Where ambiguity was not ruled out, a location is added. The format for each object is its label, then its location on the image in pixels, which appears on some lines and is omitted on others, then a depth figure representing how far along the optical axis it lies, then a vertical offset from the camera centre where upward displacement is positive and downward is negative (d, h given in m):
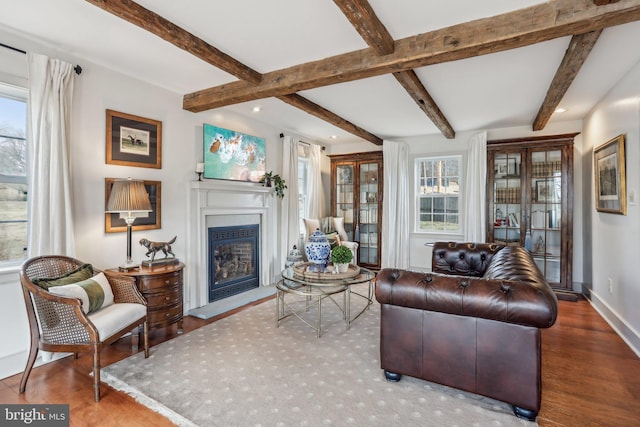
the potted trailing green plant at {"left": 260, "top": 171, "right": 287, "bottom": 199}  4.89 +0.49
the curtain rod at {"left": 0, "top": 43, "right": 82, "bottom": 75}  2.39 +1.23
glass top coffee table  3.16 -0.72
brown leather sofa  1.84 -0.71
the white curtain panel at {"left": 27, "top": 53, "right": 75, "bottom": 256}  2.50 +0.44
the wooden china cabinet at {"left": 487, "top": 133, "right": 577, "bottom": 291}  4.59 +0.22
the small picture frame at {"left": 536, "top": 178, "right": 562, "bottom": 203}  4.69 +0.34
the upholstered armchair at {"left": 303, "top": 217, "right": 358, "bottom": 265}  5.61 -0.29
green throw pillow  2.27 -0.48
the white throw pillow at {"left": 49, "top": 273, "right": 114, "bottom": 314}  2.23 -0.57
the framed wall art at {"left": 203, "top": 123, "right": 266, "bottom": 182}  4.05 +0.79
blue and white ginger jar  3.63 -0.43
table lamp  2.82 +0.12
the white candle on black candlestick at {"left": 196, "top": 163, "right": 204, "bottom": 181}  3.85 +0.54
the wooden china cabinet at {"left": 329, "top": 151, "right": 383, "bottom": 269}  6.19 +0.29
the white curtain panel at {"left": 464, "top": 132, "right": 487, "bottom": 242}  5.07 +0.38
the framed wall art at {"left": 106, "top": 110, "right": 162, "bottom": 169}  3.05 +0.72
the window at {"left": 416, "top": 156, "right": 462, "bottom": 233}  5.63 +0.35
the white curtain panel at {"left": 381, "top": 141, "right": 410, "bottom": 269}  5.85 +0.17
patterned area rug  1.93 -1.19
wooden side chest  2.88 -0.72
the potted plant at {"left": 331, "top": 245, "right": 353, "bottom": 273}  3.50 -0.48
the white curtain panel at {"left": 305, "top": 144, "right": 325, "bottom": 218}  5.99 +0.56
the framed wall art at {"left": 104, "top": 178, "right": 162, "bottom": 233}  3.03 -0.04
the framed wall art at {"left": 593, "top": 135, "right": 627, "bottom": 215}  3.12 +0.40
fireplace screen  4.15 -0.64
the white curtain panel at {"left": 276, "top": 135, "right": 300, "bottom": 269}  5.26 +0.23
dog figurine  3.03 -0.32
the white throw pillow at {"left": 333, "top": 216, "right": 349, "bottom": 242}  6.18 -0.26
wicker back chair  2.15 -0.76
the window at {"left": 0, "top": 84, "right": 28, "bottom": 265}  2.50 +0.31
